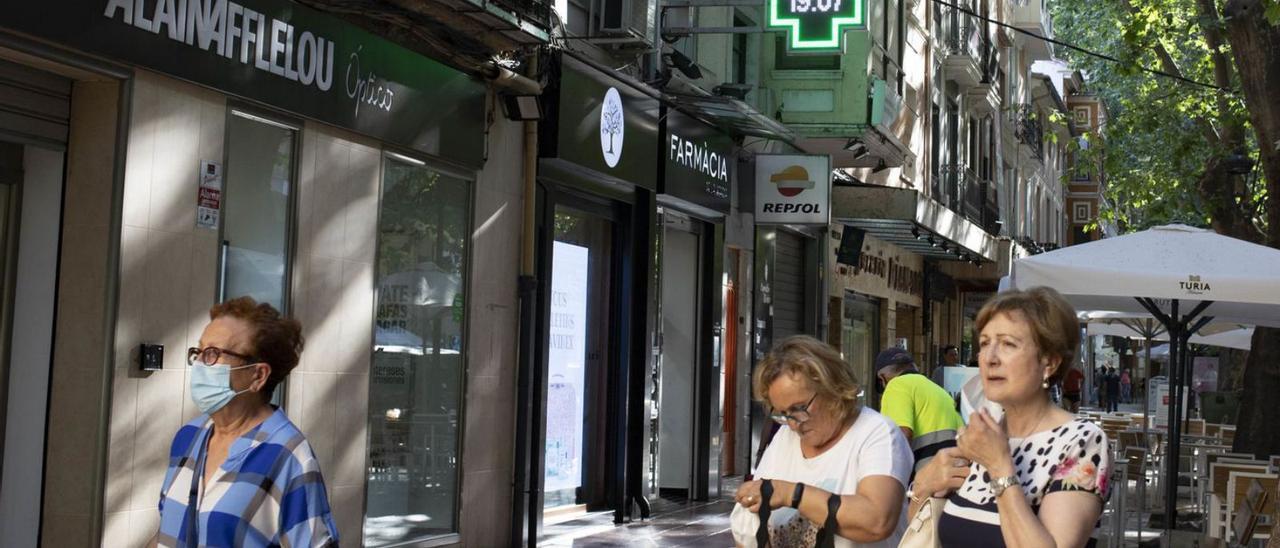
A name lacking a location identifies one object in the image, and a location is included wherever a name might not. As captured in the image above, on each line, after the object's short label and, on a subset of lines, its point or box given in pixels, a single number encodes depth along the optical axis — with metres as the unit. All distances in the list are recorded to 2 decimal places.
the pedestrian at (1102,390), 58.94
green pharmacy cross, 16.03
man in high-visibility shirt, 8.11
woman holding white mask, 3.59
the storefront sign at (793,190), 18.77
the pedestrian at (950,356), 24.38
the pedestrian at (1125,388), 67.25
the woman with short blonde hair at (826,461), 4.35
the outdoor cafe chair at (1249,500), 10.84
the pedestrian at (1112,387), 57.00
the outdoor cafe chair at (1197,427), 23.98
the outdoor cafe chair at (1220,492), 12.09
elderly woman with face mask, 4.04
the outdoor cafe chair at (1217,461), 13.86
